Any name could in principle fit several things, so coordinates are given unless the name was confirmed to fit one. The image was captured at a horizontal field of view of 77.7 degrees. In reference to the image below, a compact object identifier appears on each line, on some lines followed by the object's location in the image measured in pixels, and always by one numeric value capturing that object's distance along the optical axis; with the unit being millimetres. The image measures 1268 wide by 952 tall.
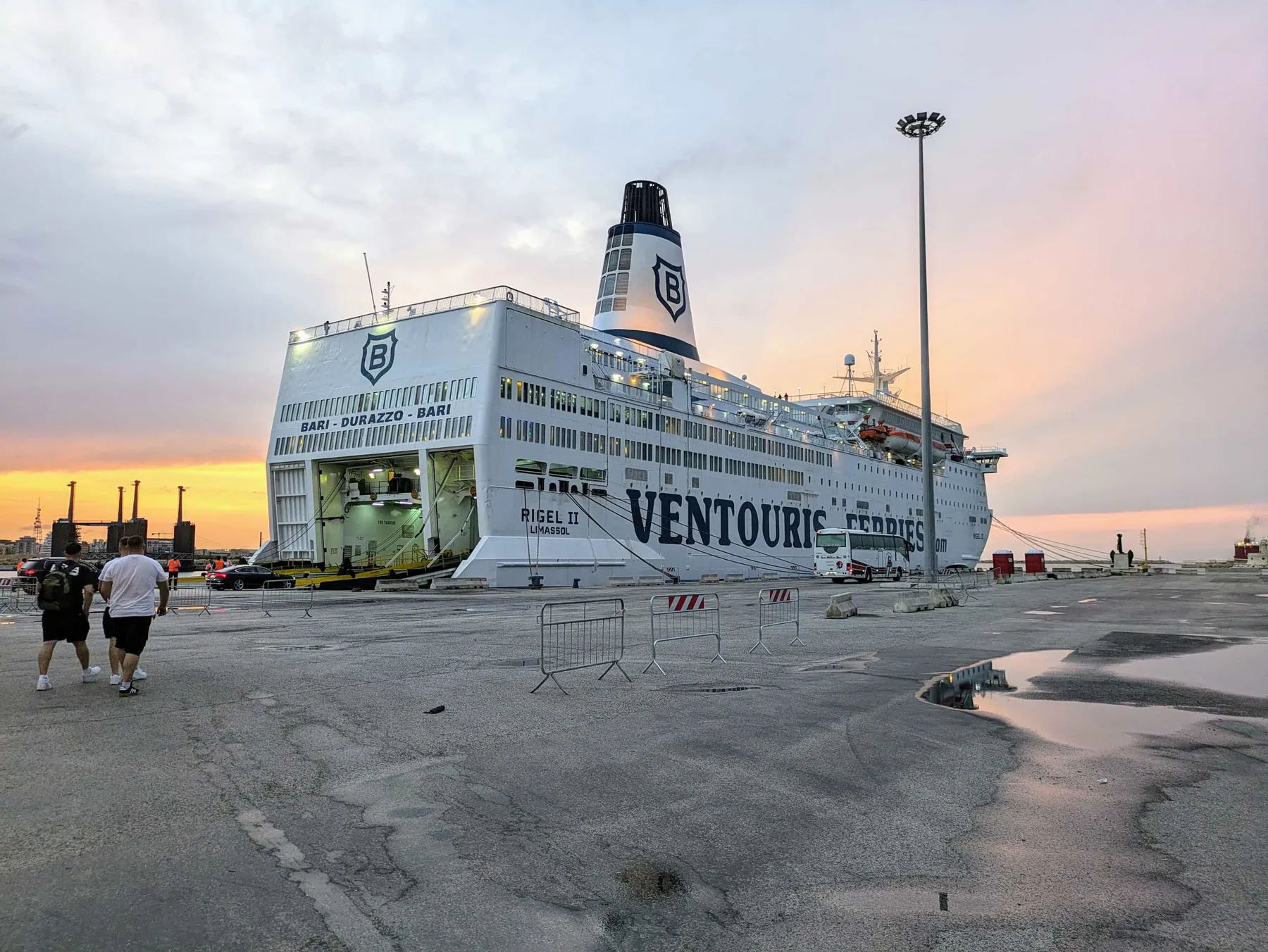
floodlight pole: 22094
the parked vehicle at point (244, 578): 38844
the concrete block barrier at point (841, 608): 21609
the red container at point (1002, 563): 55703
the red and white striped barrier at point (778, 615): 15305
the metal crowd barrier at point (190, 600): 25016
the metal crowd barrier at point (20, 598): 25953
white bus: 49094
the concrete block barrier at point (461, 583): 37156
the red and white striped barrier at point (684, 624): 13589
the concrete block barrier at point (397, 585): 36469
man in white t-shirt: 9062
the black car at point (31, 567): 36562
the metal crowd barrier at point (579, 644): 11523
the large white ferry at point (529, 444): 39656
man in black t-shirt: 9383
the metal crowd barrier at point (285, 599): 25172
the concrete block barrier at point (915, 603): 22984
